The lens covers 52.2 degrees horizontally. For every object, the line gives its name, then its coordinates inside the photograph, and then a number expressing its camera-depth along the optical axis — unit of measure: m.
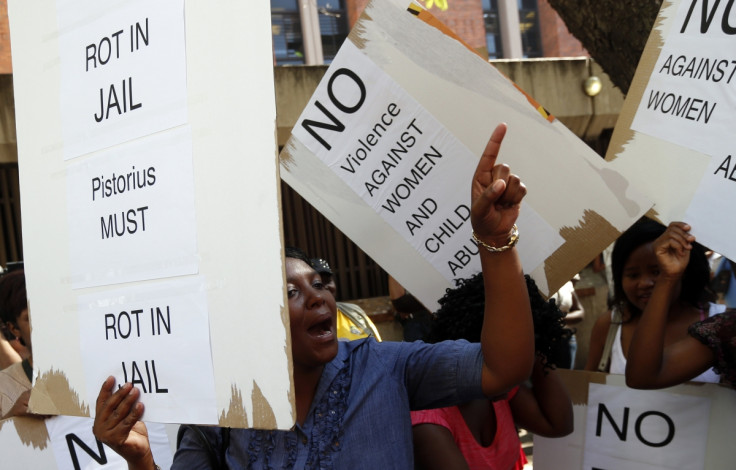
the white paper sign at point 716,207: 1.96
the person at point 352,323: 2.93
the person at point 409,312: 3.31
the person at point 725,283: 4.73
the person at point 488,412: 1.91
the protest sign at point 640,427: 2.24
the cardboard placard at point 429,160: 2.11
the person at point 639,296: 2.43
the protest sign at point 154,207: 1.33
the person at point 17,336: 2.60
